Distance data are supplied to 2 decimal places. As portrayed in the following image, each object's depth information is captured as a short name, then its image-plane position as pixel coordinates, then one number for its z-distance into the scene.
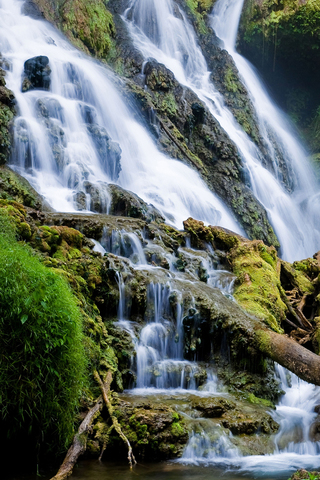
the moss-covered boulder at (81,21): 20.19
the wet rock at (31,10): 19.63
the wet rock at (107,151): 13.35
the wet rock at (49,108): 13.09
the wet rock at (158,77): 19.62
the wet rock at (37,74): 14.39
